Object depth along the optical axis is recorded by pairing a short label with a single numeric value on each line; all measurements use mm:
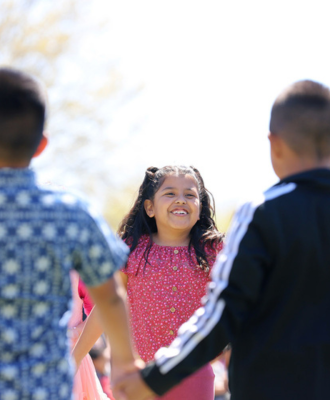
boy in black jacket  4531
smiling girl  7199
